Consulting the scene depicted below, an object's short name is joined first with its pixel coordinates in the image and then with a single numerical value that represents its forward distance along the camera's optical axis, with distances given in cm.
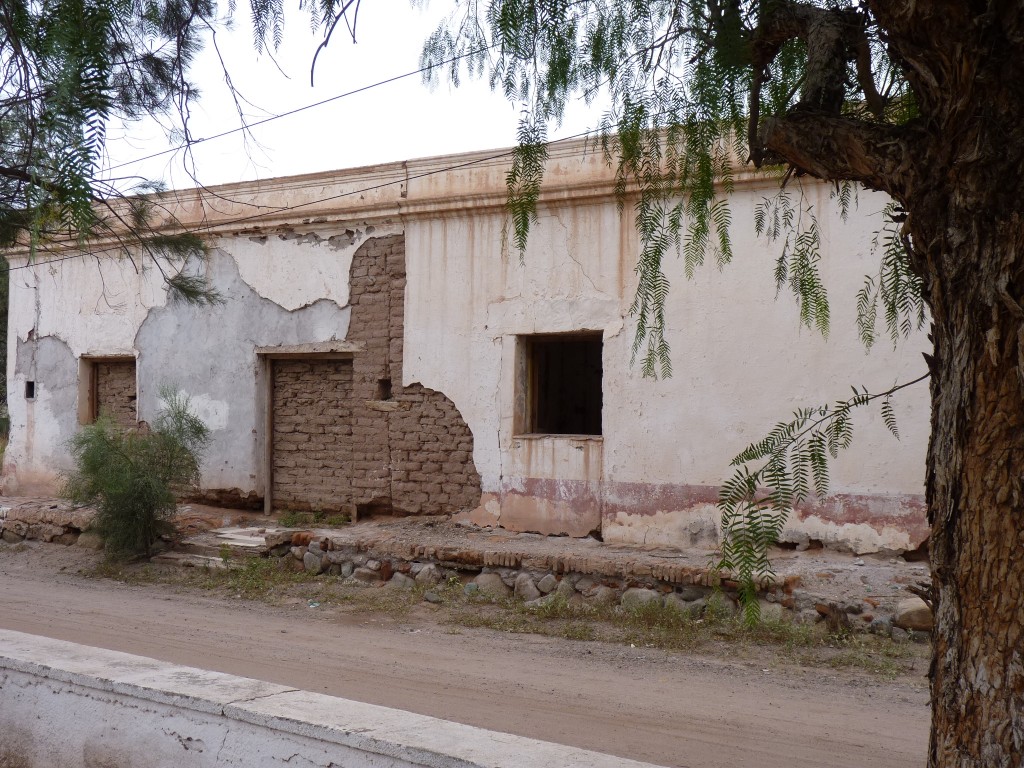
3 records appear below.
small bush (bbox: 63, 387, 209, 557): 1052
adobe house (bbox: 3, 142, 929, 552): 891
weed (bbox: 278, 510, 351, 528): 1144
